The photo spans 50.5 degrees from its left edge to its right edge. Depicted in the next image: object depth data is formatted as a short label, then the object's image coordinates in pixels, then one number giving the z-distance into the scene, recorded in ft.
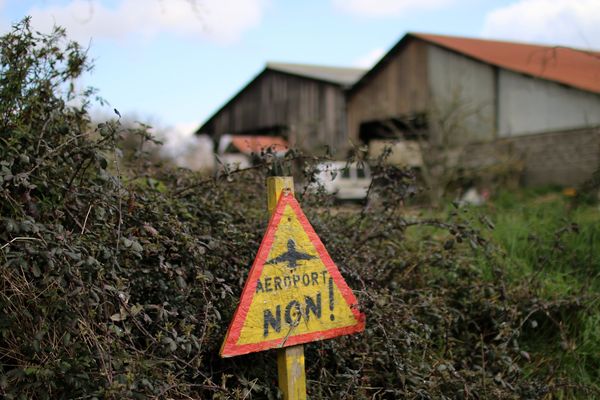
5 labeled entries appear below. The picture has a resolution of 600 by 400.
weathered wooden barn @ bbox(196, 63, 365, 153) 79.92
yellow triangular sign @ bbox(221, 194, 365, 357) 9.22
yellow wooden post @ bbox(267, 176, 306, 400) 9.53
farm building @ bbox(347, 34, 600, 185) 52.75
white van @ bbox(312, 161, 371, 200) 56.86
